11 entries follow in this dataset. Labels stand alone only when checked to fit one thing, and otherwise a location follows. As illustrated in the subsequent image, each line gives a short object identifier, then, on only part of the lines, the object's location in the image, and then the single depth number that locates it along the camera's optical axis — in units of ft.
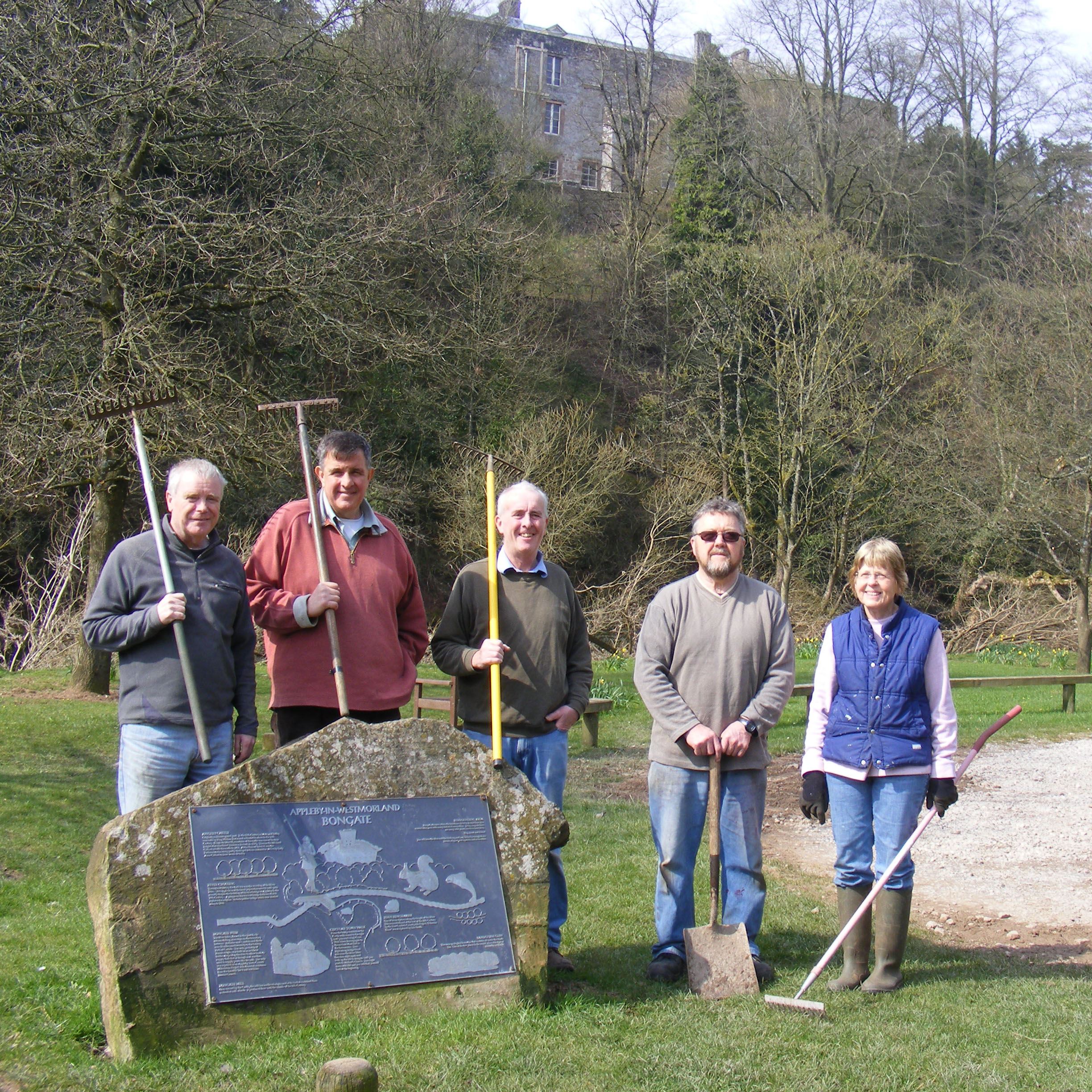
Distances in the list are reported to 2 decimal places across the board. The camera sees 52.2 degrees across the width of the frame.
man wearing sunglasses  15.35
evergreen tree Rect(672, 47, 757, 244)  94.22
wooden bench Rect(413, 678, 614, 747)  34.37
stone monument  12.09
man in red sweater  14.56
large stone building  110.11
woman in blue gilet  15.02
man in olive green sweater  15.26
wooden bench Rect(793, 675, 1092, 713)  45.21
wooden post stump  10.21
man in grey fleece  13.50
